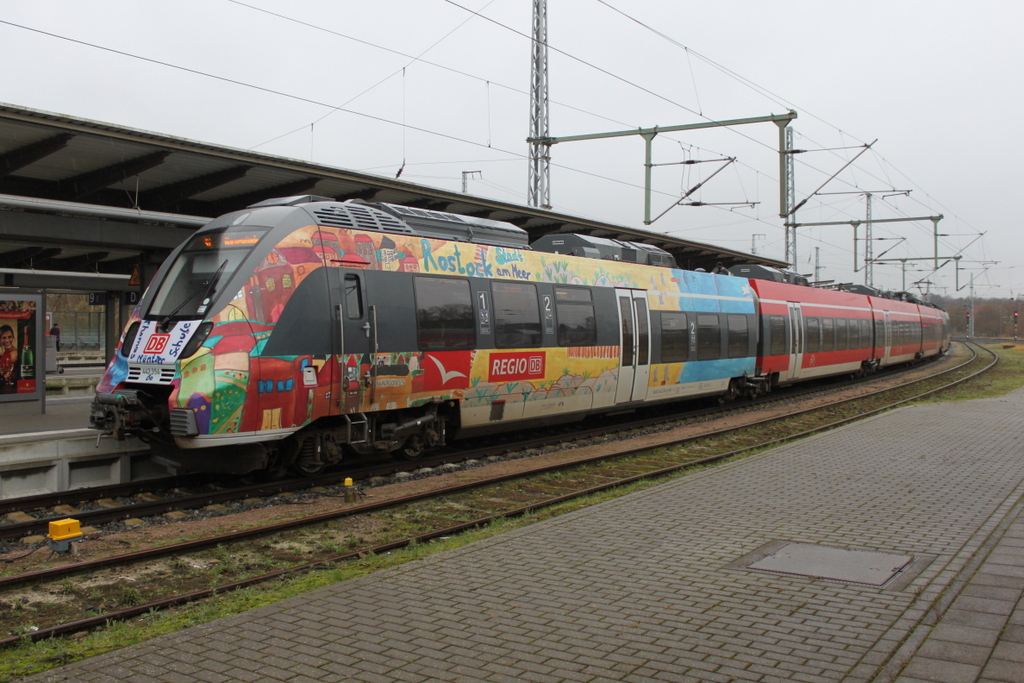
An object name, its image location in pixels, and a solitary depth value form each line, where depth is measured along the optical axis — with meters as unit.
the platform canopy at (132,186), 11.04
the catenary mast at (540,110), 18.92
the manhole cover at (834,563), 5.84
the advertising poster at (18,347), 12.52
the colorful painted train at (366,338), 9.02
